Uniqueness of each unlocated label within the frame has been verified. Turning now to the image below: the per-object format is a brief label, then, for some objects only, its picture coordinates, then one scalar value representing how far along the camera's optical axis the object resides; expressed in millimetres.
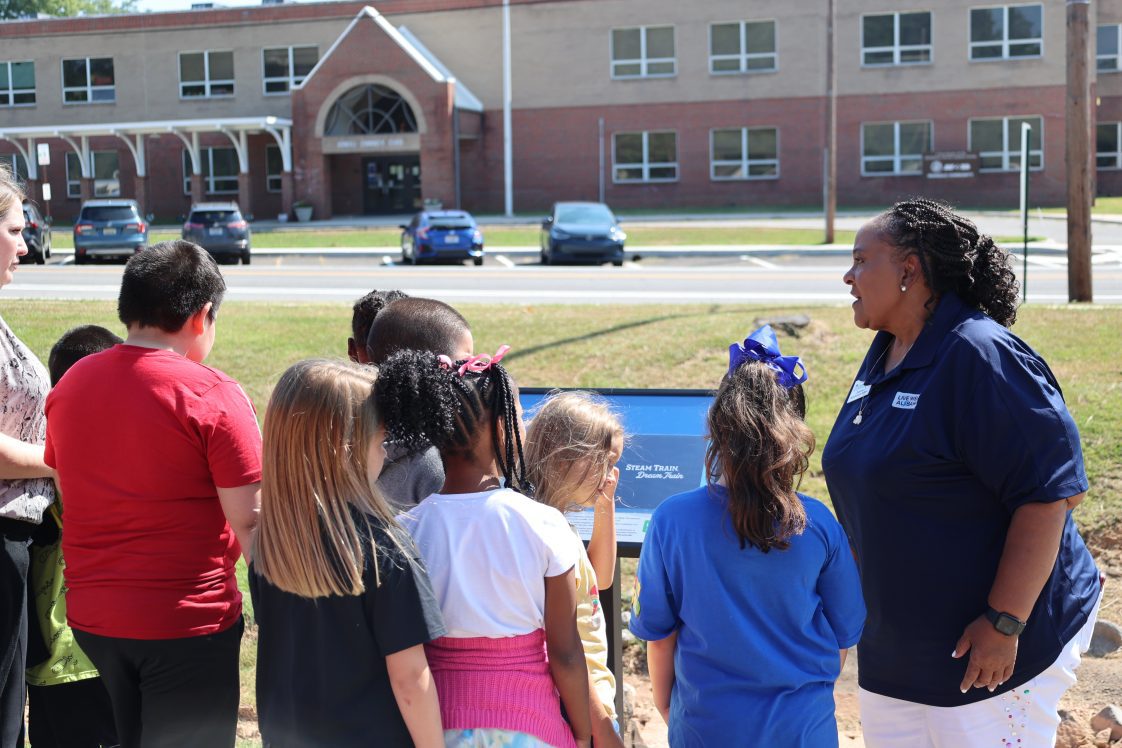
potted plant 43031
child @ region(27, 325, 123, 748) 3955
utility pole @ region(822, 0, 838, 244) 28861
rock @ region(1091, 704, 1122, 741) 4695
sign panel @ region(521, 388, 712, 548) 4130
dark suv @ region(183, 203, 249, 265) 27547
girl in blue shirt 2965
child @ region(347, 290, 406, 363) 4316
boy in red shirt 3217
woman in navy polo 3020
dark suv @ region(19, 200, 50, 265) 26531
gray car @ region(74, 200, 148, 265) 27594
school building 42094
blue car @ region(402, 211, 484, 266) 26531
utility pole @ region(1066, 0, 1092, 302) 13188
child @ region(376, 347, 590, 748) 2830
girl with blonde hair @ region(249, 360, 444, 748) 2719
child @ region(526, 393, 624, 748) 3197
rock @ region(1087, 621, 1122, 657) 5811
